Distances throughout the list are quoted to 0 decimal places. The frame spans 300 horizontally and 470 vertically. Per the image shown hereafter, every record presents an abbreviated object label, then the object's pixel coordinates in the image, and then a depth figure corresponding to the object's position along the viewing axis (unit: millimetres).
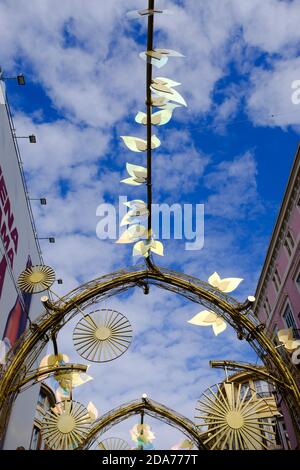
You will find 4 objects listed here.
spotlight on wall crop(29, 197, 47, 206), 20734
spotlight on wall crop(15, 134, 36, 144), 18203
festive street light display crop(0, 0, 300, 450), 9789
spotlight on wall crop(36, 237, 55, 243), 22453
